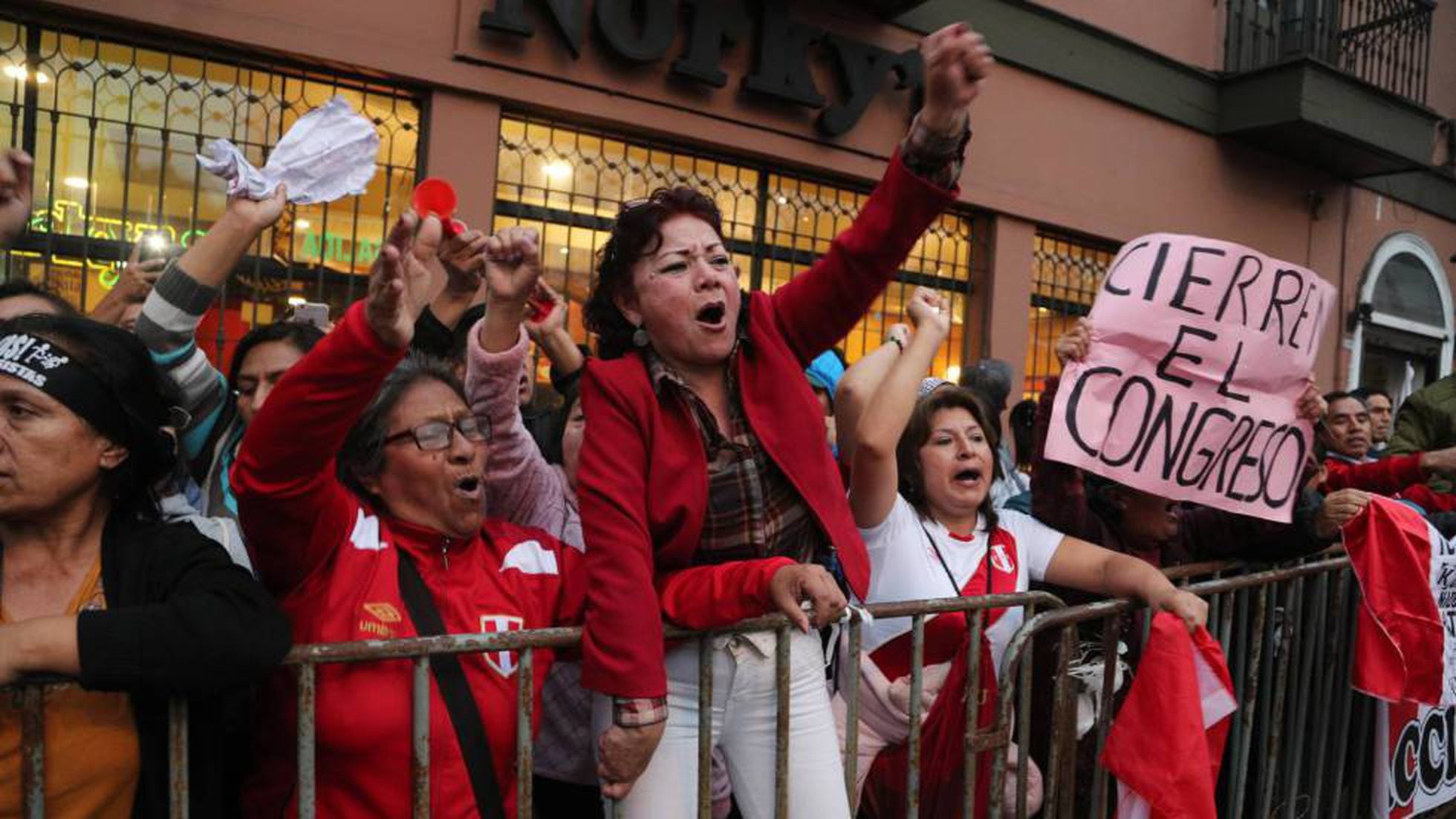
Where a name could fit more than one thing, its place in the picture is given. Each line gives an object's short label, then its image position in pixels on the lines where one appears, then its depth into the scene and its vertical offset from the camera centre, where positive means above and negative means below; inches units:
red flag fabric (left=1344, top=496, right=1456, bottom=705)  130.9 -20.1
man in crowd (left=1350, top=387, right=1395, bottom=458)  257.1 +9.6
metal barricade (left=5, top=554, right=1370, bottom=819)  68.4 -26.6
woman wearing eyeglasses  65.1 -13.0
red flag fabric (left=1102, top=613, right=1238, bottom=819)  97.5 -29.1
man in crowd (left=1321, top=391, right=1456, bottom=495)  164.4 -2.1
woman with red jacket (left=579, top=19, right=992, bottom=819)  73.9 -4.0
